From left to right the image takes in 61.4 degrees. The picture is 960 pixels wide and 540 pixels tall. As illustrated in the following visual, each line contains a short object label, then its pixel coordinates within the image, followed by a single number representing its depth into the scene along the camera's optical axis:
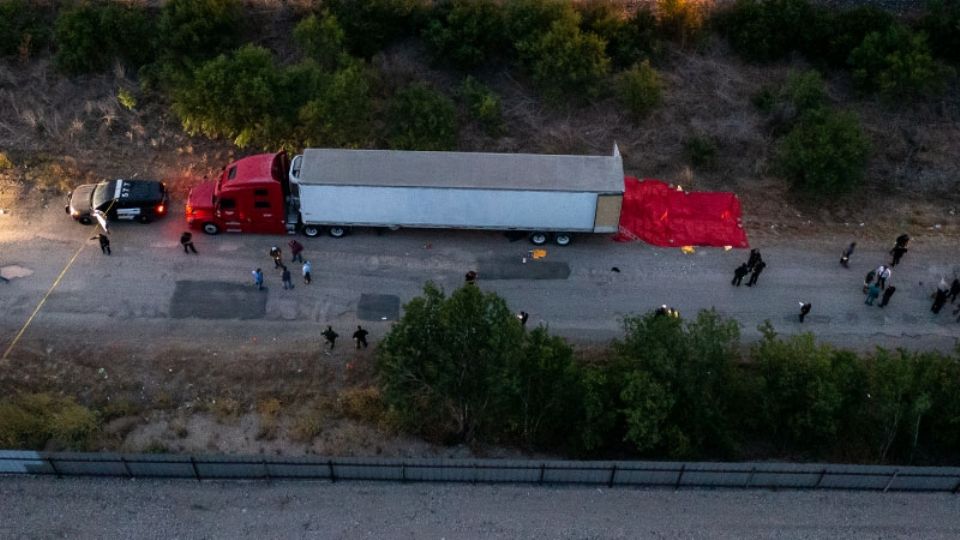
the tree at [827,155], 27.03
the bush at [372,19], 31.50
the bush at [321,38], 30.02
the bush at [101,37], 30.84
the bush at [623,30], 31.56
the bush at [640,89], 29.81
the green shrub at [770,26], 32.06
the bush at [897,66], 30.05
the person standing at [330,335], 21.72
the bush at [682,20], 31.92
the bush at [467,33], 31.23
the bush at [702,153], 29.20
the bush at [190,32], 30.31
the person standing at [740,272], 24.16
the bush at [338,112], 27.38
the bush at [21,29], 31.56
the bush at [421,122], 28.23
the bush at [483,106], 29.73
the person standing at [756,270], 24.30
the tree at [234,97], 27.27
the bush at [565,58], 30.17
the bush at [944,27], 31.66
